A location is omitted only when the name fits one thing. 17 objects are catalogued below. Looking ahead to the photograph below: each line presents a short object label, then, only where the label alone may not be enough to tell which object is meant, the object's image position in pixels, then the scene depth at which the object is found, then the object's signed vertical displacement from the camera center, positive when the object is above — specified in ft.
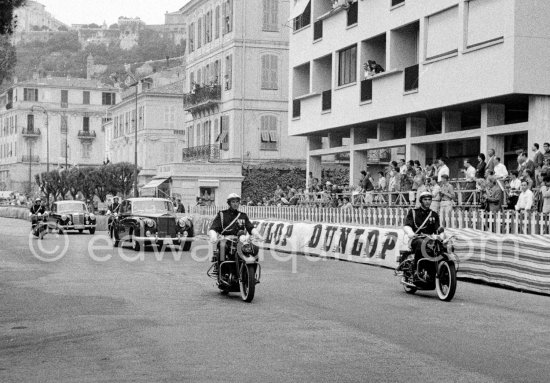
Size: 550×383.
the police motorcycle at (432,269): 50.19 -4.81
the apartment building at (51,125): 406.41 +22.03
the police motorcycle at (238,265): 48.88 -4.67
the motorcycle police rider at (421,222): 52.90 -2.29
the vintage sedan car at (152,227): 95.55 -5.07
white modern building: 87.66 +11.53
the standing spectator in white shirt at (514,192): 72.37 -0.70
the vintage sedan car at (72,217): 142.61 -6.22
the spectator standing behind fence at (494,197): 73.72 -1.13
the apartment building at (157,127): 262.47 +13.94
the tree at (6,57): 96.17 +11.95
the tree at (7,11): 59.82 +10.39
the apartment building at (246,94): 183.01 +16.58
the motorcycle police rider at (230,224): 52.54 -2.53
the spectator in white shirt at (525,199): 68.85 -1.16
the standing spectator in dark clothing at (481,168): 82.20 +1.24
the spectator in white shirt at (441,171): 82.38 +0.96
